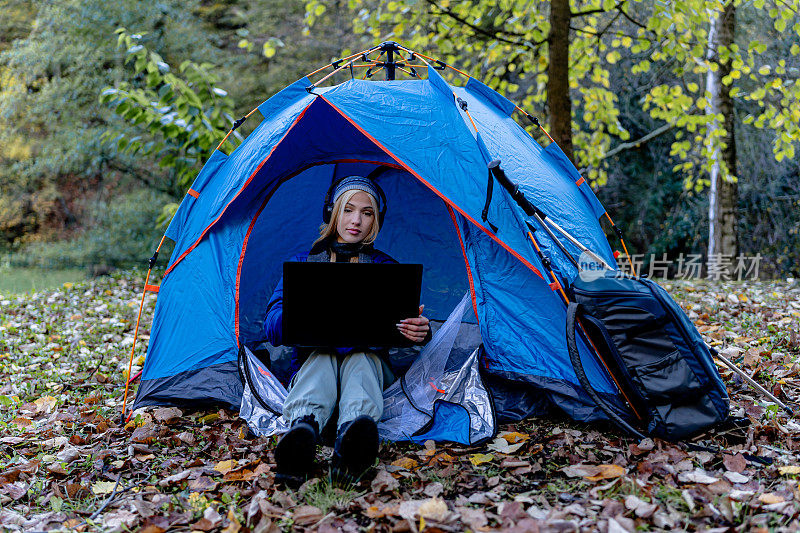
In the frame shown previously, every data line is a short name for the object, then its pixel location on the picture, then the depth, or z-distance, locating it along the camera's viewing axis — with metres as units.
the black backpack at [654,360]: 2.56
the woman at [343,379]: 2.36
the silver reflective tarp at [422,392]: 2.94
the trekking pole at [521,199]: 2.88
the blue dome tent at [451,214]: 2.96
